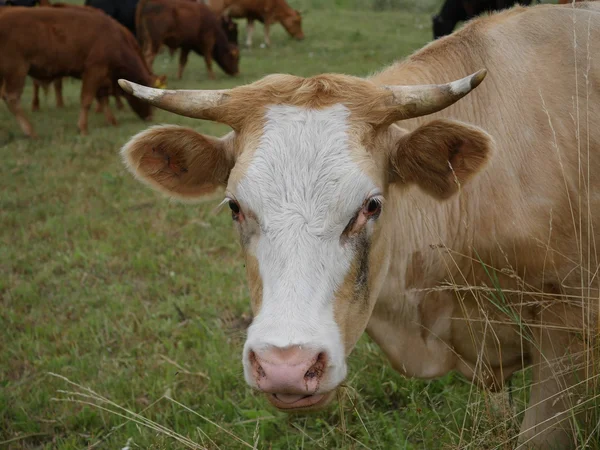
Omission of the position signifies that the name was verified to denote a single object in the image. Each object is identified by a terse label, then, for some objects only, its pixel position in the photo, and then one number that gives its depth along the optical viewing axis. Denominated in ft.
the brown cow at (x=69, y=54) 32.42
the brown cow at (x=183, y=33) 49.49
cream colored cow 7.69
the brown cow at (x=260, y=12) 64.90
